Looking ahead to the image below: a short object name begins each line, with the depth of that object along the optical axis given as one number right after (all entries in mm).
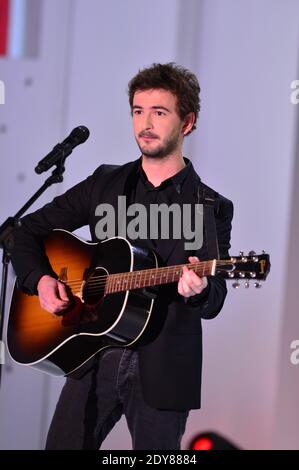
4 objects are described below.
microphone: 5574
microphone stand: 5146
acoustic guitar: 5191
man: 5195
